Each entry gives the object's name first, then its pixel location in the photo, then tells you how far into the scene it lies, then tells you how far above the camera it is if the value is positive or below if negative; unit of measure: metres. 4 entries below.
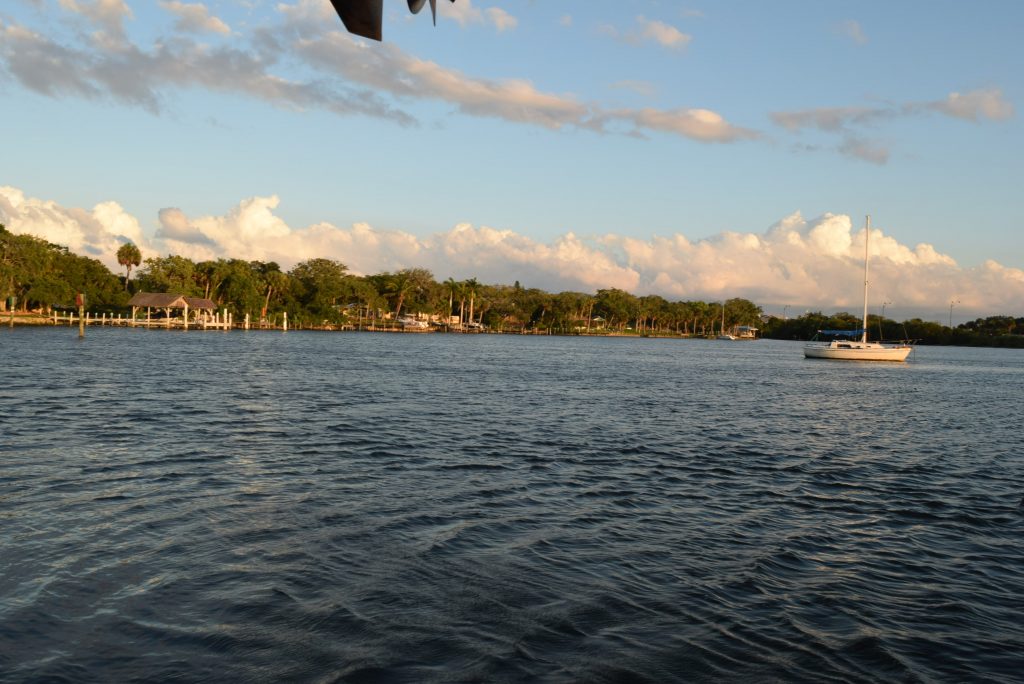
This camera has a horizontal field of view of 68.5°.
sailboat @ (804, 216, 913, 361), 90.88 -0.80
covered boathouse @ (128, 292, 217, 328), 129.00 +1.69
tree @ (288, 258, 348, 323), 169.88 +7.98
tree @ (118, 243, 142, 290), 147.12 +11.01
